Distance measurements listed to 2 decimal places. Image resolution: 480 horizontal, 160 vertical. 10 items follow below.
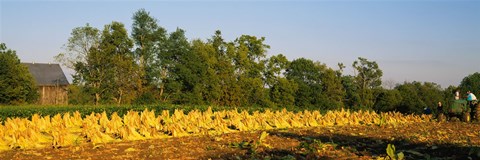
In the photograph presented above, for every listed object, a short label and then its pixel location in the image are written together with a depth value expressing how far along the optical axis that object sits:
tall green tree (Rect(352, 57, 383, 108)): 63.09
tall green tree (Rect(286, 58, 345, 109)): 55.19
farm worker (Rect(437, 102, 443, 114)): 22.67
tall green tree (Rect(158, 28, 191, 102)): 46.54
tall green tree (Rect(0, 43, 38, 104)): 42.50
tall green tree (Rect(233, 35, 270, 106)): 49.62
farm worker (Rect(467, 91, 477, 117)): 21.36
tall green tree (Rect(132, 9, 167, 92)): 47.25
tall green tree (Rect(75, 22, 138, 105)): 43.94
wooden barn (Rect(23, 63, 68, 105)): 56.07
